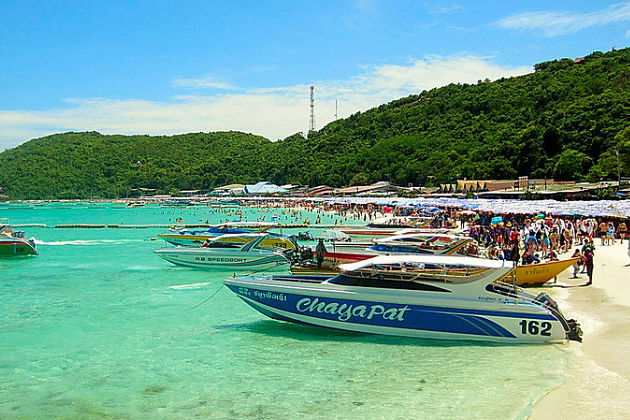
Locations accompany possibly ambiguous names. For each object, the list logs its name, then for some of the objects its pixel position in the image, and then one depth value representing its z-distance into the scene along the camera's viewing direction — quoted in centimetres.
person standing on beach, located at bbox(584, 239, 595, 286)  1778
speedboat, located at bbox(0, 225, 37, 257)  3167
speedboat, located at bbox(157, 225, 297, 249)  3234
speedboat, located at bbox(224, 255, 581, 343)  1141
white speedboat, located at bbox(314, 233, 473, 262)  1941
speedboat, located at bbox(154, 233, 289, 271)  2452
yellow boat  1756
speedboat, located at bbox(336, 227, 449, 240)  3688
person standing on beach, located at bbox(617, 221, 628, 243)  2952
